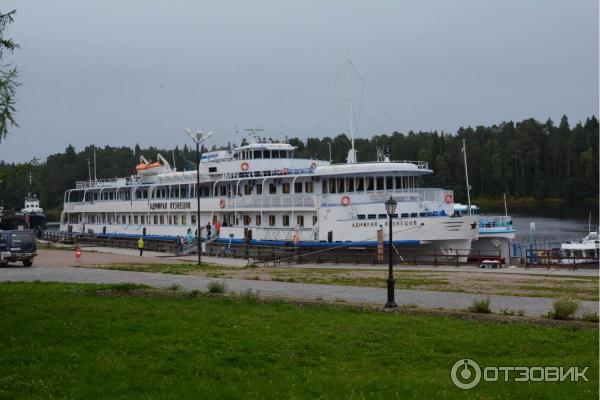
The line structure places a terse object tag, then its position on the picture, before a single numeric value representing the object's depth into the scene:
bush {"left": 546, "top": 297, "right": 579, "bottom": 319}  15.22
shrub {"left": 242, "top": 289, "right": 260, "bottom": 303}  17.74
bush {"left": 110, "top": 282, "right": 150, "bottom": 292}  19.90
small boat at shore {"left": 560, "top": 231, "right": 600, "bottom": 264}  45.31
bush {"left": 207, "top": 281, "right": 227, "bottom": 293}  19.70
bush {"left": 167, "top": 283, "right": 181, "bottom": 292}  20.11
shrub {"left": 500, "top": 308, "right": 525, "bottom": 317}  15.93
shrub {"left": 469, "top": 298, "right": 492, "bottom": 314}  16.30
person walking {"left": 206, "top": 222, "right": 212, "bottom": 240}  49.70
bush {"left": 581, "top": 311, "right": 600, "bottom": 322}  14.88
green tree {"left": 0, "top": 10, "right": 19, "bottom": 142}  12.79
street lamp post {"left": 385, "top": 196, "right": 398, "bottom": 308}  17.03
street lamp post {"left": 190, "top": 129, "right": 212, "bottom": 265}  37.14
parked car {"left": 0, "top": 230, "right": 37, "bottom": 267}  33.00
